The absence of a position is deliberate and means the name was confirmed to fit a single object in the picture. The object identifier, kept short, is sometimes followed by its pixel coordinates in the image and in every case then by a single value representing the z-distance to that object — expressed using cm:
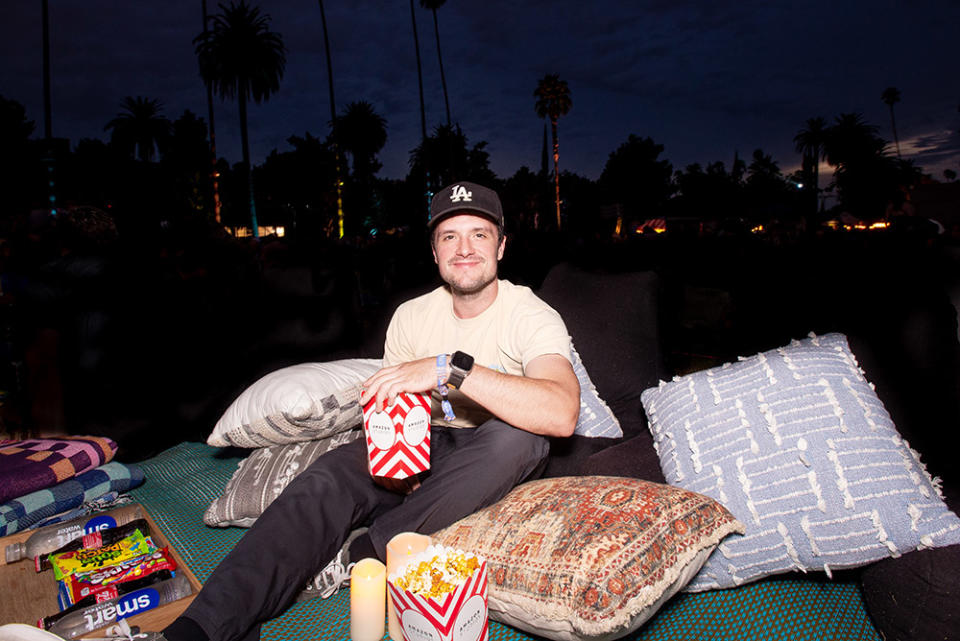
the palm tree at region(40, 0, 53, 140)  1359
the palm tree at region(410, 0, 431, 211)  2886
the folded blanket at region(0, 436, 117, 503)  231
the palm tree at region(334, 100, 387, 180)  4209
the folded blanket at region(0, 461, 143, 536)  221
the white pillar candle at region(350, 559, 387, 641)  159
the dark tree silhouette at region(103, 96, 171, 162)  3831
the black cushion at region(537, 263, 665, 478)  263
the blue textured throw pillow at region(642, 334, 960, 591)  153
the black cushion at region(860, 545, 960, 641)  140
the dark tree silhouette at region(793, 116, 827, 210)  5112
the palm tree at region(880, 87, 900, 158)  7812
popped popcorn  136
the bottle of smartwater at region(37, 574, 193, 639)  151
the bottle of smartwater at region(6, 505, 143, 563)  200
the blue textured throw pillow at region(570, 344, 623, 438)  237
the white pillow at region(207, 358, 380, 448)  244
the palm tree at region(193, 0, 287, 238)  2323
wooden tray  159
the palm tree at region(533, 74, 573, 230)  3875
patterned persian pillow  141
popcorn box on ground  135
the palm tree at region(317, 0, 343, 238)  2339
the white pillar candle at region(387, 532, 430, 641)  151
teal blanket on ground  167
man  160
